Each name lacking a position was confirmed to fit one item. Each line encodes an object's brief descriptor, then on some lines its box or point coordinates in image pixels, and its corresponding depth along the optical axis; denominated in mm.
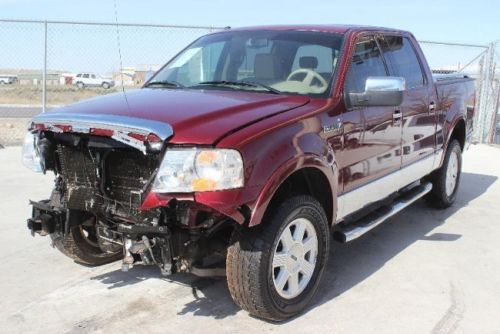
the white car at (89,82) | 12067
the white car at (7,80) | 14102
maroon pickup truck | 3064
